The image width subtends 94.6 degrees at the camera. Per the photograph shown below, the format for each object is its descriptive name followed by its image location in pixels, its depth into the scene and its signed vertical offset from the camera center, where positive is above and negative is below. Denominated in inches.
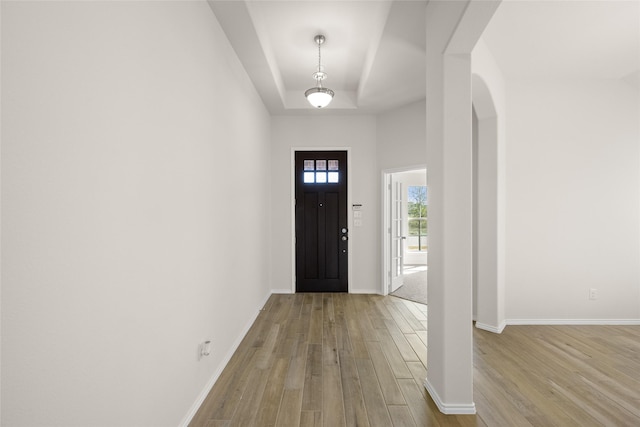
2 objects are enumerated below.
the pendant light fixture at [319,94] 129.6 +52.7
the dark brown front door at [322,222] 198.4 -7.7
